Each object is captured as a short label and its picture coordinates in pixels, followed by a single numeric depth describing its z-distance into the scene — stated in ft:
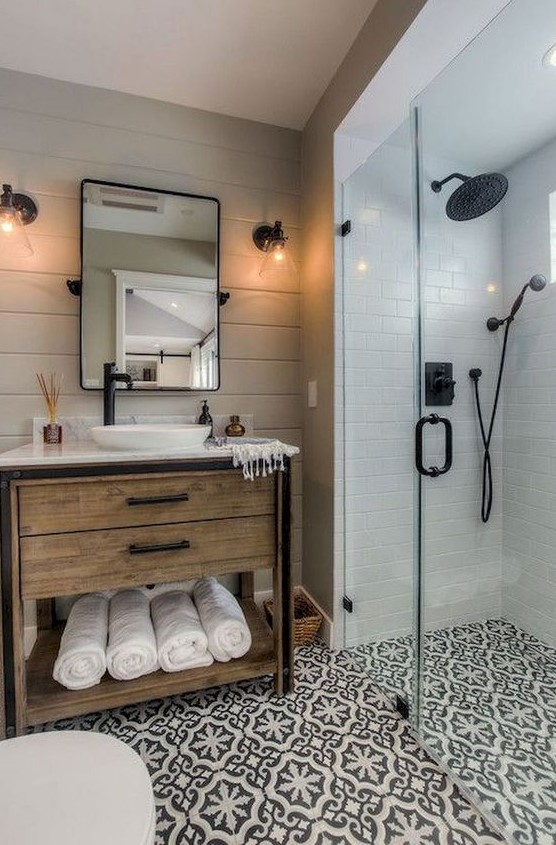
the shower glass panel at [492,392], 4.98
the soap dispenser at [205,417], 6.47
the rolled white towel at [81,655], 4.50
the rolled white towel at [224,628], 5.04
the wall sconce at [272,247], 6.49
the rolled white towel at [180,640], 4.83
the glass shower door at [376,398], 5.87
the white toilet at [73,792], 2.29
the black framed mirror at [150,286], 6.02
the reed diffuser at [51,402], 5.75
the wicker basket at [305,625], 6.18
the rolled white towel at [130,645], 4.66
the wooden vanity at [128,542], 4.16
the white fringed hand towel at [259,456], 4.75
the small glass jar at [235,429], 6.55
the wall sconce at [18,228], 5.53
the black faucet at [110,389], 5.71
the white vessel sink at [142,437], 4.55
